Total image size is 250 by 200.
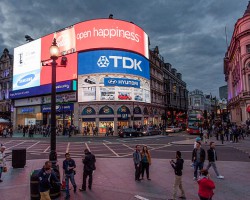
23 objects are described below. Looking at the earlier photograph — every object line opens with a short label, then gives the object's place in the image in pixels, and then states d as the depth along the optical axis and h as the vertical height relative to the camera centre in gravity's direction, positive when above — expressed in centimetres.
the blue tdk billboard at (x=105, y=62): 4712 +1179
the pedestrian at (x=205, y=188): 602 -192
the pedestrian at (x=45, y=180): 675 -184
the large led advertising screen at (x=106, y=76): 4678 +874
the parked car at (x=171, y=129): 4872 -265
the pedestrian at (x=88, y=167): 918 -201
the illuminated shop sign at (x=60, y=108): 4888 +245
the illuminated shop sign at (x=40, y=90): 4842 +692
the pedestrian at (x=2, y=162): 1049 -200
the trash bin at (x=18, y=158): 1365 -240
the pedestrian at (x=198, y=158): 1034 -192
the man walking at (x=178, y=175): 797 -206
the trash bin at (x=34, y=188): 749 -229
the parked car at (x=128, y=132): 3657 -242
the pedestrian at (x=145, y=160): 1052 -198
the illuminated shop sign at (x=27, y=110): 5821 +233
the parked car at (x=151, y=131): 4087 -260
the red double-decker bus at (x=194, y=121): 4337 -86
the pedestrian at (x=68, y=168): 867 -190
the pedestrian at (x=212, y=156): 1068 -186
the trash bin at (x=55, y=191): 803 -260
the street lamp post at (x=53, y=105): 870 +52
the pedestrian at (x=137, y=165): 1041 -218
